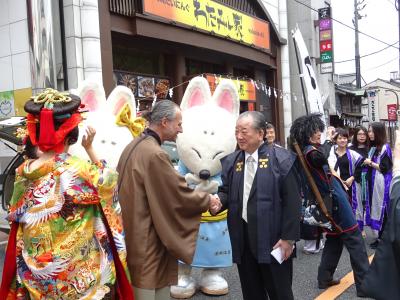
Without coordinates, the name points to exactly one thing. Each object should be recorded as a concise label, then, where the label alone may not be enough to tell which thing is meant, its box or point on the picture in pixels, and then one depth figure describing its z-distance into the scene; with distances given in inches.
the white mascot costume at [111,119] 169.3
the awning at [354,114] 1086.5
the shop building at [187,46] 378.6
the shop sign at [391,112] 817.2
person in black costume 160.7
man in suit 117.3
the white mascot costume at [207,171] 172.9
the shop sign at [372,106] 1144.8
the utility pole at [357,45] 1037.8
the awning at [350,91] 1035.6
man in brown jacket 104.2
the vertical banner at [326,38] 719.7
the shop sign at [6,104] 353.4
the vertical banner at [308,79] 309.7
